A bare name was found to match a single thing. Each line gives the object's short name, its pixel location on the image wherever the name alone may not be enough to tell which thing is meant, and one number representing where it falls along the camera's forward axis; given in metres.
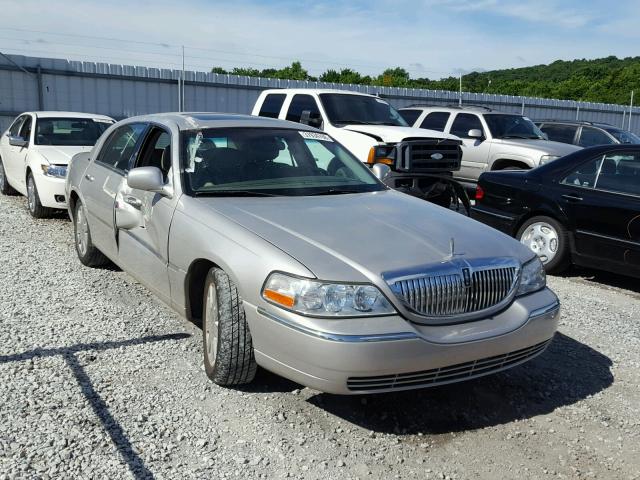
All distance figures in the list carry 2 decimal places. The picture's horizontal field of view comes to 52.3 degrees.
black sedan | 6.26
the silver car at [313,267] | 3.24
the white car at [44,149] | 8.44
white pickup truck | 9.48
